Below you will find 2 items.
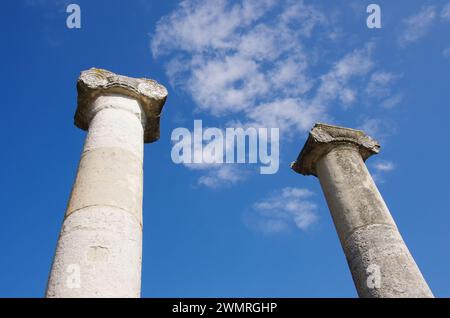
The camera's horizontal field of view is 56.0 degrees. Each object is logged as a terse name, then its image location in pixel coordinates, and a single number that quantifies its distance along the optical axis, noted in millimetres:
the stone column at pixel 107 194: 5957
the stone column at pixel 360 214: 8367
